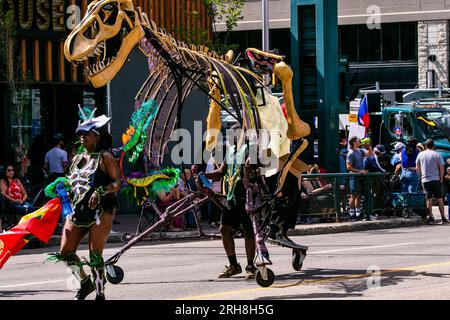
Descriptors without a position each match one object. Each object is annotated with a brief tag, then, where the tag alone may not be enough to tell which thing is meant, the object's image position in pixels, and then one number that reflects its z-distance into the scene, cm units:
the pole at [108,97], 2606
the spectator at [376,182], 2598
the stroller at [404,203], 2641
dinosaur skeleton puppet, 1445
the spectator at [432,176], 2636
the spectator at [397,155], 3150
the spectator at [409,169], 2759
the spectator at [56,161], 2439
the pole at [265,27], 3055
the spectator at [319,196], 2418
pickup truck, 3497
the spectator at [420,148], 2835
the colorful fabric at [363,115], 3577
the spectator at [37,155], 2661
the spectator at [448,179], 2756
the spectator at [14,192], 2103
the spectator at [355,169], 2544
